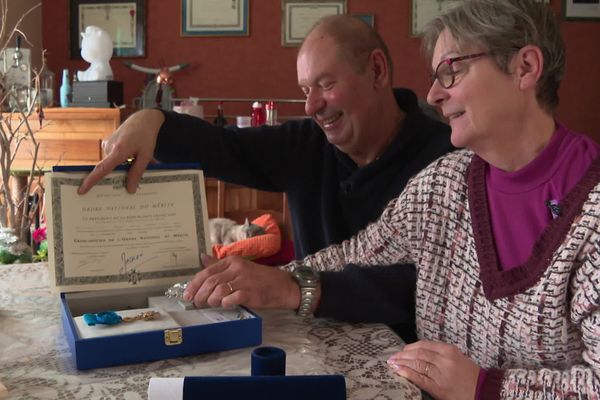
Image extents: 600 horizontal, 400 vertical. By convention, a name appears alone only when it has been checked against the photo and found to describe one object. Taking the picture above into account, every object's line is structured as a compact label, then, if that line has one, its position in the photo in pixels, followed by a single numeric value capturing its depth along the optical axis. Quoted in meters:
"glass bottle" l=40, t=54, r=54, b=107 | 3.28
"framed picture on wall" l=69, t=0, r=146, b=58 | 3.84
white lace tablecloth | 0.78
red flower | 1.78
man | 1.43
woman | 0.88
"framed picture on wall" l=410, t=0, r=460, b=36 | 3.69
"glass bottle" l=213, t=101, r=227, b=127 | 3.37
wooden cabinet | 3.15
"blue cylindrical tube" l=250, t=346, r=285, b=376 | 0.72
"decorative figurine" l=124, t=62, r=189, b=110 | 3.70
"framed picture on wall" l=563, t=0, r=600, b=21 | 3.64
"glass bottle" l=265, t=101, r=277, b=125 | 3.35
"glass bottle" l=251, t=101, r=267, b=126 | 3.34
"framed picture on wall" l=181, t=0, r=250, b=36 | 3.78
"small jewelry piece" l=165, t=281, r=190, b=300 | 1.03
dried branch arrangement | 1.76
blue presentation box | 0.82
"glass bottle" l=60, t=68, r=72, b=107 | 3.33
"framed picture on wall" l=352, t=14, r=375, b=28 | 3.71
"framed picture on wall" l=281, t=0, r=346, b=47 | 3.74
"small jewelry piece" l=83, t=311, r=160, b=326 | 0.89
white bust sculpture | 3.32
